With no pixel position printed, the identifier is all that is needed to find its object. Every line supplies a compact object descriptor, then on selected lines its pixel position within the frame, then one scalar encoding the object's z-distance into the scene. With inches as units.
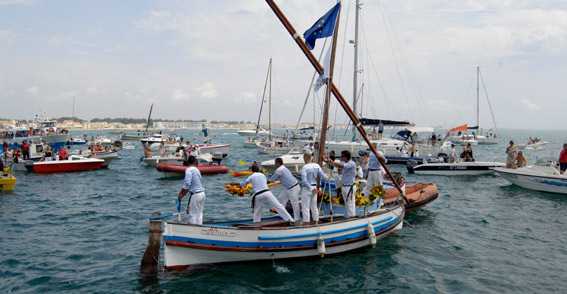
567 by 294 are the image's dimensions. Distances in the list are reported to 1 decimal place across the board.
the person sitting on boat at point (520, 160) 909.8
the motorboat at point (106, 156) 1272.1
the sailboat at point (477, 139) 2920.8
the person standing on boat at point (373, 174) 542.0
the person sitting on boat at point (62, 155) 1148.3
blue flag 428.1
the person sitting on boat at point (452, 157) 1133.1
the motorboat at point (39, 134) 1985.7
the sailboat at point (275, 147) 1818.4
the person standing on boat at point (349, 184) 442.0
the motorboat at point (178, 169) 1058.7
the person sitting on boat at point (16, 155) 1143.0
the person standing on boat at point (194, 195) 382.9
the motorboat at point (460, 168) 1100.5
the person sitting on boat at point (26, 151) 1221.3
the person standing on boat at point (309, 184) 412.2
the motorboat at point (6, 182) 812.0
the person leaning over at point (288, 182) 410.6
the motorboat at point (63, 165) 1113.4
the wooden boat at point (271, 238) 364.8
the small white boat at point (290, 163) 1125.7
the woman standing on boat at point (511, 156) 903.7
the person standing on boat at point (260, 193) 399.9
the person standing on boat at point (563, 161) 799.6
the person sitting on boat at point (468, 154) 1136.9
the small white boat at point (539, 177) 805.9
